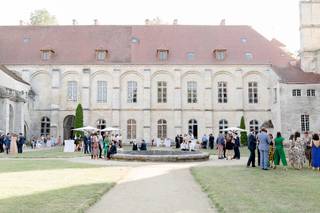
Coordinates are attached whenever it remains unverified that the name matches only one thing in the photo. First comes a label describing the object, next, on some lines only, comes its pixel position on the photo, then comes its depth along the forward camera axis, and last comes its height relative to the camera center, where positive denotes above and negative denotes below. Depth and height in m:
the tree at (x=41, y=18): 56.53 +16.74
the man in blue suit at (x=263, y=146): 15.77 -0.49
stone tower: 41.28 +10.63
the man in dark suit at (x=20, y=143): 27.47 -0.53
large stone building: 41.59 +4.99
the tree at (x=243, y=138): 39.31 -0.42
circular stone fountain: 20.52 -1.16
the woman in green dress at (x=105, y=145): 22.89 -0.60
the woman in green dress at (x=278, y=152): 16.48 -0.77
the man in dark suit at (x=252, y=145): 16.80 -0.48
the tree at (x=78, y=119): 39.22 +1.56
